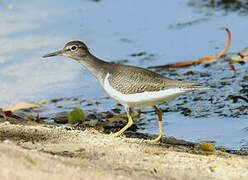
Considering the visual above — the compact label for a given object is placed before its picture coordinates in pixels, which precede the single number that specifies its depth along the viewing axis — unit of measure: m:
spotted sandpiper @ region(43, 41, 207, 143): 11.29
